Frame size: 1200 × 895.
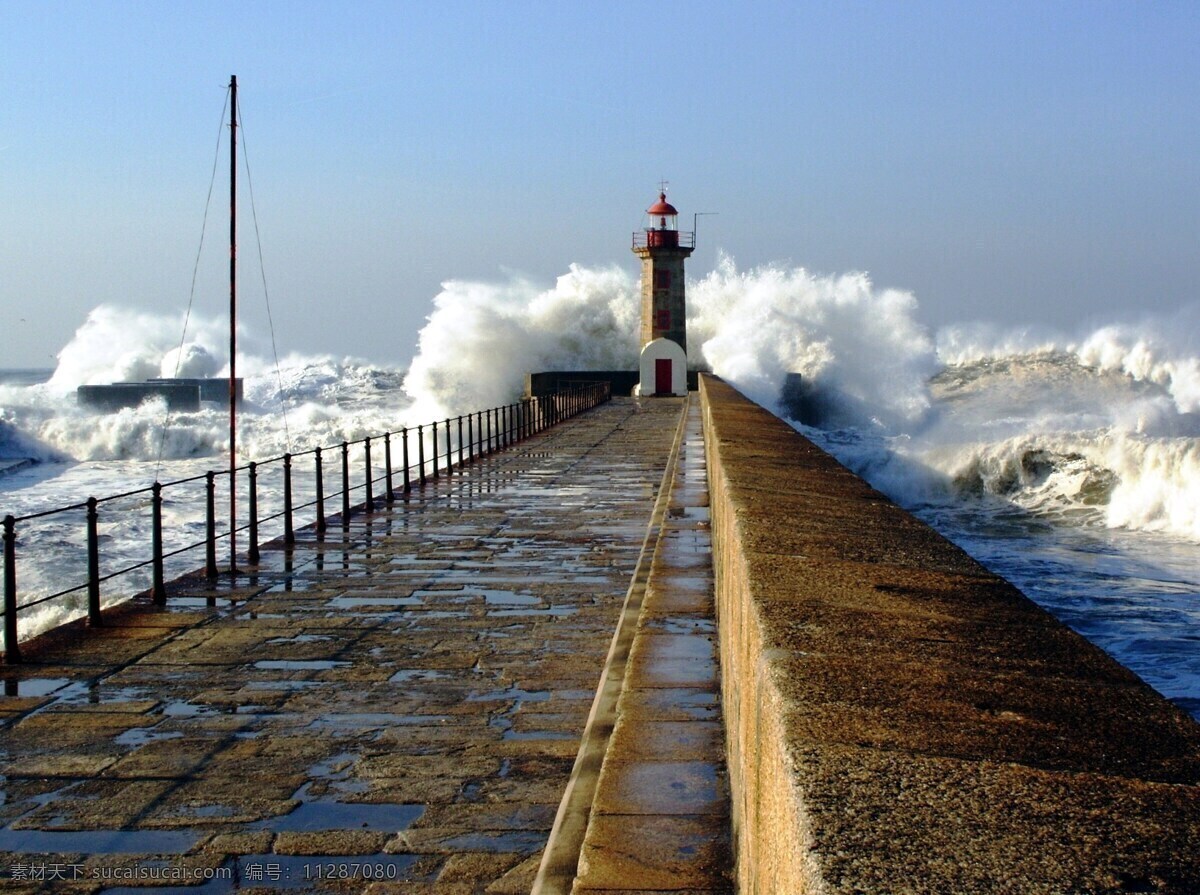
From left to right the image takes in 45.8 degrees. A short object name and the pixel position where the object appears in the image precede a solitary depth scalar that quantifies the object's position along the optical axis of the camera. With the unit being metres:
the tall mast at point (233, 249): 11.74
